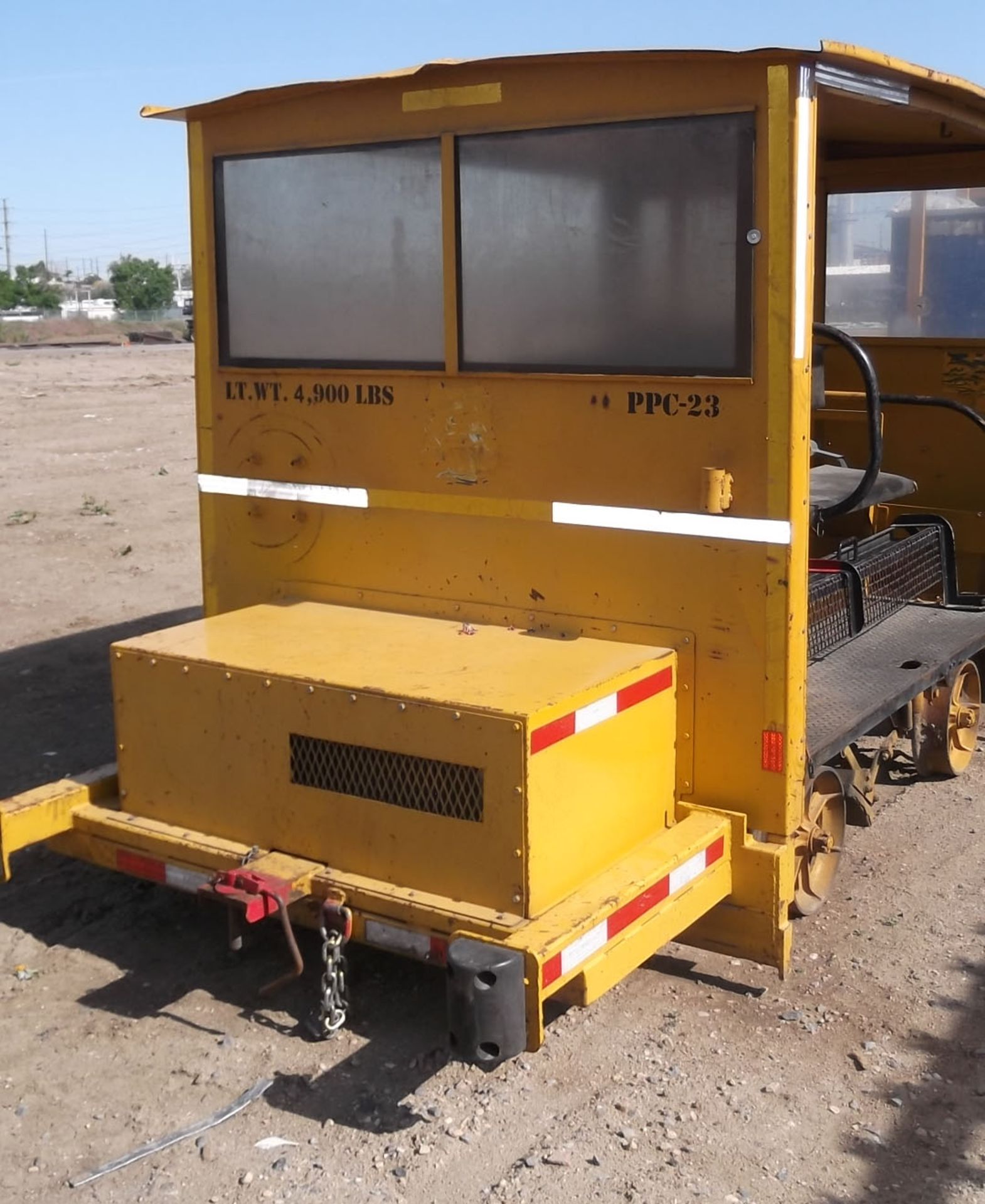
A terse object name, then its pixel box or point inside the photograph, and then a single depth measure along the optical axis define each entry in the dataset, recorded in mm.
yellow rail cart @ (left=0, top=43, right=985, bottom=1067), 3588
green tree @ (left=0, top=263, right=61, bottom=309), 82562
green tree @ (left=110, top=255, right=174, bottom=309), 87500
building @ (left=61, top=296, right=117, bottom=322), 97062
